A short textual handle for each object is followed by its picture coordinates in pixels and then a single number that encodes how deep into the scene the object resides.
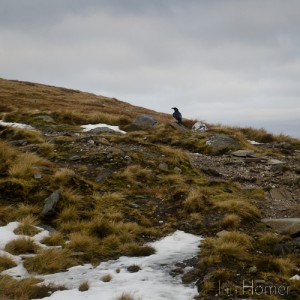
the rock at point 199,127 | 26.05
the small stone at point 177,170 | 14.34
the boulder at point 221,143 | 19.12
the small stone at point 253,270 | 7.14
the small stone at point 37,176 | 11.52
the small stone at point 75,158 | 14.60
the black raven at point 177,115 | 24.16
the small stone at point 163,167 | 14.24
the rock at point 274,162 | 16.86
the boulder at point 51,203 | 9.82
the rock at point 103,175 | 12.74
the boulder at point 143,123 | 25.91
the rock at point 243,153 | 18.12
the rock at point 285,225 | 9.06
